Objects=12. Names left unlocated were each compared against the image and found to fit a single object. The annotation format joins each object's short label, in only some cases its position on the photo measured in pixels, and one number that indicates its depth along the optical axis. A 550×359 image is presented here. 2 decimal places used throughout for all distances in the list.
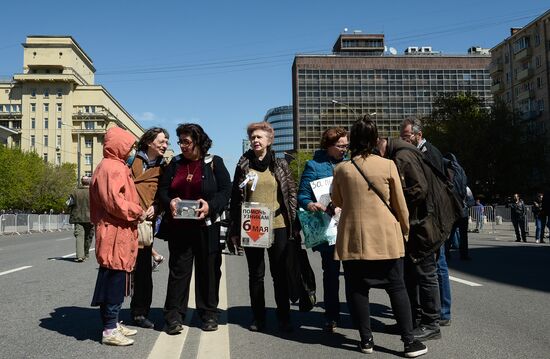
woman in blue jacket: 5.12
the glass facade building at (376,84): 123.19
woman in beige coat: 4.26
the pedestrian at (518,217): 19.96
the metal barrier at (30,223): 31.34
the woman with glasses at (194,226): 5.10
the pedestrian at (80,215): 11.69
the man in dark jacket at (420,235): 4.64
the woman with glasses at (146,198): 5.26
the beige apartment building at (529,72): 62.53
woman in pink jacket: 4.56
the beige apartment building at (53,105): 107.69
